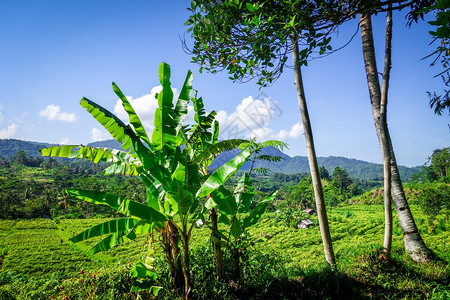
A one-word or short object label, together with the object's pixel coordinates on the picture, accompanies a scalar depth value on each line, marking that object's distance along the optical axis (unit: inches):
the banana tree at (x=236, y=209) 120.8
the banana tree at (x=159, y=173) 106.2
